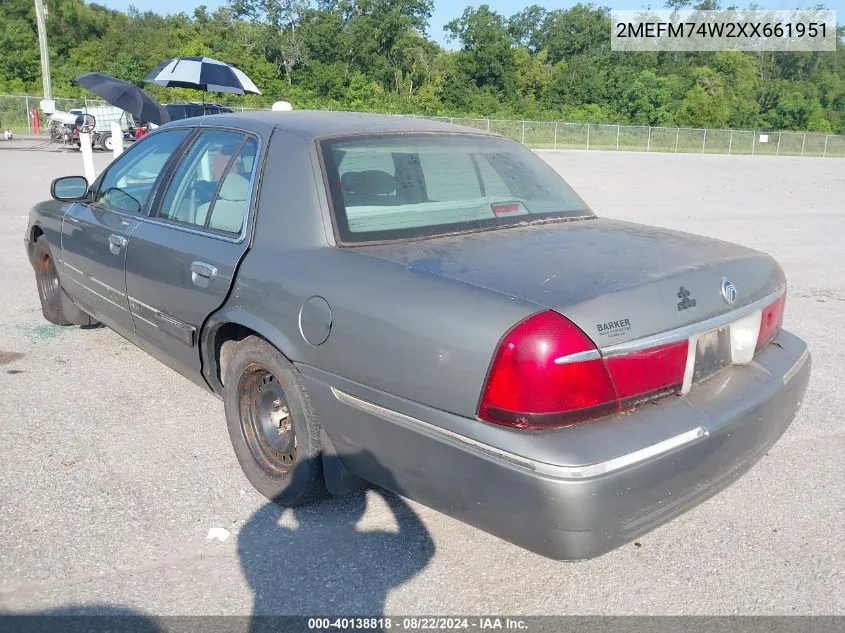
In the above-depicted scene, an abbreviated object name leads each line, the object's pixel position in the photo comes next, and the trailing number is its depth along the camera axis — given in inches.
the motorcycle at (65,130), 1064.3
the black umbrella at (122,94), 535.8
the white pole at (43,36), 1187.3
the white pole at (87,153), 337.1
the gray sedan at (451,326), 89.5
